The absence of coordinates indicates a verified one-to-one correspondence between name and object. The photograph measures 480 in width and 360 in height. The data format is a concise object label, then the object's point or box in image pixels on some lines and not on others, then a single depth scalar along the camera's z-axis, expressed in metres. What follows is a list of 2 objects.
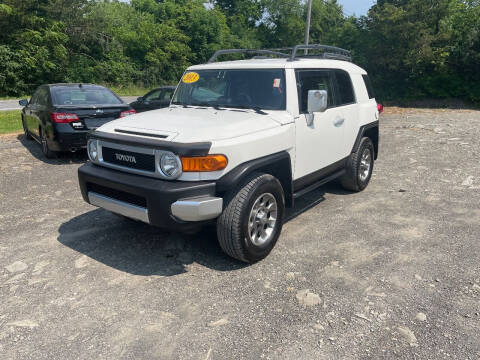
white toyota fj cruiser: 3.40
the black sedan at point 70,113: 7.50
